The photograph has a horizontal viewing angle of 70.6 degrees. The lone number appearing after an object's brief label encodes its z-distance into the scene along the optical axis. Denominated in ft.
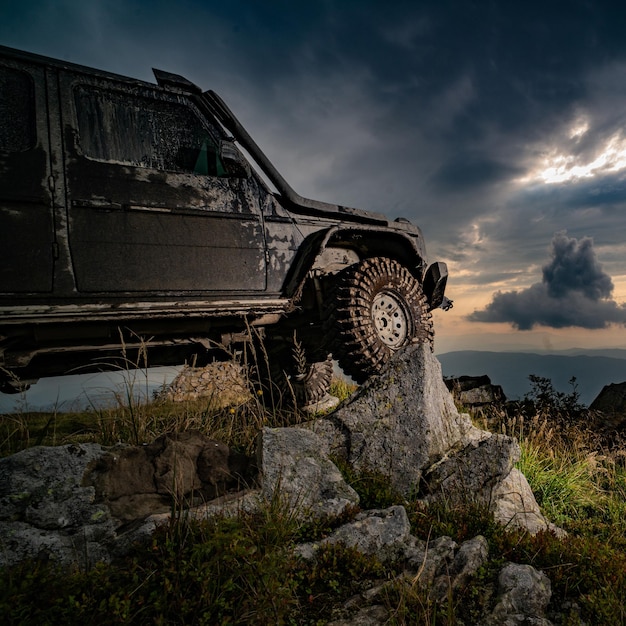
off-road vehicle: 10.53
